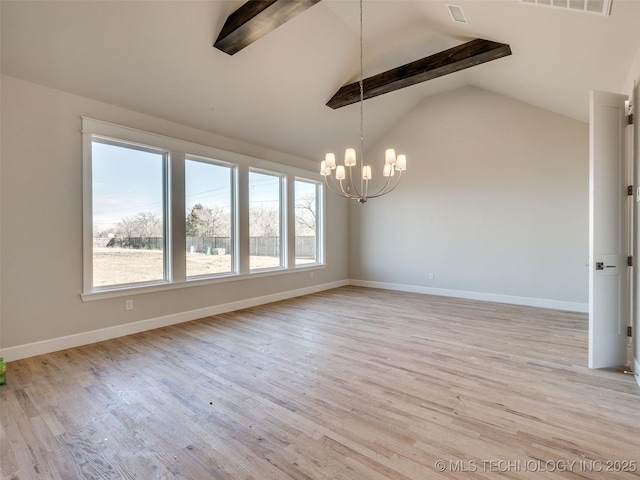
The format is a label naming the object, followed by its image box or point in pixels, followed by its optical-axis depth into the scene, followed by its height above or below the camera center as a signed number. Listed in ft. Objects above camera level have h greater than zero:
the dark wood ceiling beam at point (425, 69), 13.11 +8.35
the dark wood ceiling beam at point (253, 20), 9.50 +7.44
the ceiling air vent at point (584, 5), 7.39 +5.92
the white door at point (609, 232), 9.17 +0.14
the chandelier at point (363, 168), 11.30 +2.92
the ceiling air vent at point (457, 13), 11.07 +8.65
